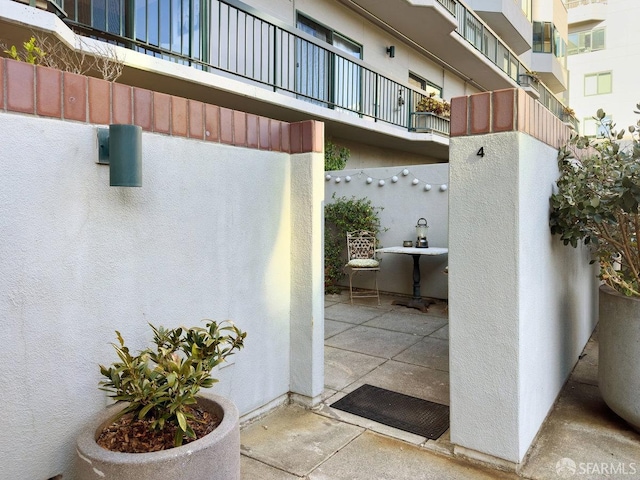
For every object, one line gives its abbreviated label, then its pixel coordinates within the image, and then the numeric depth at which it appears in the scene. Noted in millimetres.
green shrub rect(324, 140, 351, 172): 9703
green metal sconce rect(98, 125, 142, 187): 2162
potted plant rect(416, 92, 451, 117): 11920
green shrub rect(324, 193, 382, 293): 8055
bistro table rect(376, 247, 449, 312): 6805
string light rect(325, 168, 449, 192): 7477
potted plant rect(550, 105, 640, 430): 2900
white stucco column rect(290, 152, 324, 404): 3395
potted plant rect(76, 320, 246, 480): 1759
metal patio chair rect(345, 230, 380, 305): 7914
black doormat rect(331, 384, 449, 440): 3172
